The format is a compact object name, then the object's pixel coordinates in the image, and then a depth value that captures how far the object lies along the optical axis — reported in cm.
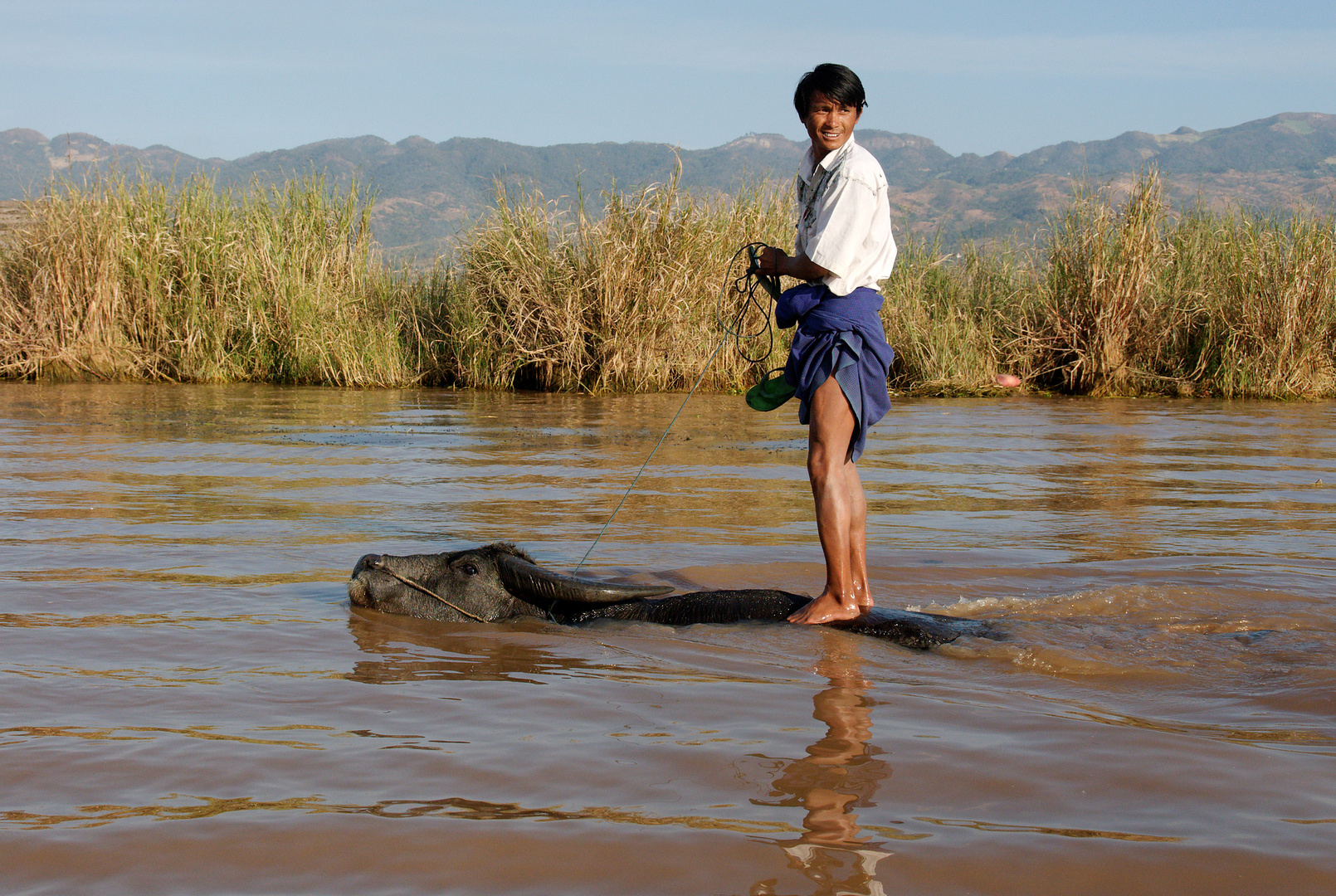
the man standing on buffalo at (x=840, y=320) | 358
